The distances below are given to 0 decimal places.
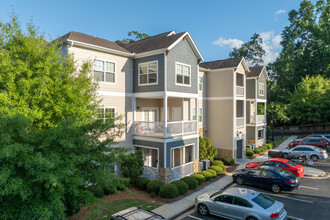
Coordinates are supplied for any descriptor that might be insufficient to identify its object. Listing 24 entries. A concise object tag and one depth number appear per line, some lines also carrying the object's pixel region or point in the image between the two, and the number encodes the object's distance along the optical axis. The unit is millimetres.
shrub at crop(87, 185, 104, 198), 12992
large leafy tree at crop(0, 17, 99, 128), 8094
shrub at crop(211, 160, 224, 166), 19572
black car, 14094
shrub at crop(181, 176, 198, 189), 15047
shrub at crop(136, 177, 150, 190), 14906
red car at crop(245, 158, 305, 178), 16594
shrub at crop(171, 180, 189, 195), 14125
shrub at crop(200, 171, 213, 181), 16997
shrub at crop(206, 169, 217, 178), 17719
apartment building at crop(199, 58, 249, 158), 22906
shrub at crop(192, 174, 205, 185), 16141
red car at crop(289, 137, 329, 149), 26922
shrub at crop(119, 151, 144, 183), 15125
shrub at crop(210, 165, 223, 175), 18422
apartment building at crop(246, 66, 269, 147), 28438
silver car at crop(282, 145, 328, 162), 22219
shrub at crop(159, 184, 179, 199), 13445
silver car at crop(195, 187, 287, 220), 9574
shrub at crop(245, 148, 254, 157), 25031
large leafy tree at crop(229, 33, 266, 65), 63406
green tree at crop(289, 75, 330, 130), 34562
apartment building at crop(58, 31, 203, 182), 15398
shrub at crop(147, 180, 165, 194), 14227
